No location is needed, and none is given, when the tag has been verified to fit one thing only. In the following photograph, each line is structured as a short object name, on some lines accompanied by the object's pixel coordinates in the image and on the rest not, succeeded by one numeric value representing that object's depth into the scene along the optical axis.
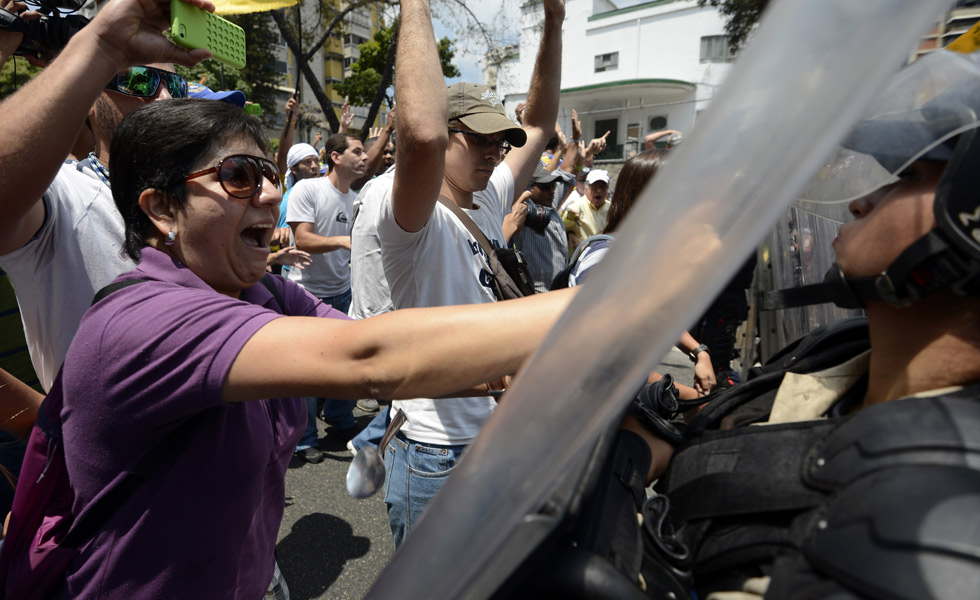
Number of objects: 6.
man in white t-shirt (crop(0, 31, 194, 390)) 1.22
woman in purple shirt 0.93
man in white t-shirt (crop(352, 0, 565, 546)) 1.51
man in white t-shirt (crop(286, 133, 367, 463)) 4.30
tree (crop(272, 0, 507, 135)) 12.03
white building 23.98
